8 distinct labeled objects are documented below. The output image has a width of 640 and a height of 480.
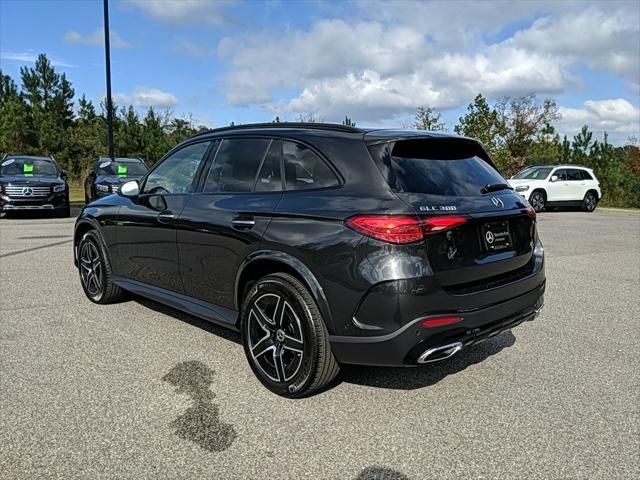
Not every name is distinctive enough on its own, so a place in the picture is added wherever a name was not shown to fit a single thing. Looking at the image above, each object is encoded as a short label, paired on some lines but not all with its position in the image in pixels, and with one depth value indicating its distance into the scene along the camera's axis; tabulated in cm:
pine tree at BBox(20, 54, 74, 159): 3528
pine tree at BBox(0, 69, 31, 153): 3088
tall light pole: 1840
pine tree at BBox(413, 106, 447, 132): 3396
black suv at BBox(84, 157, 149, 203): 1466
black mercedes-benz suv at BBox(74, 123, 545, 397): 295
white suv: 1947
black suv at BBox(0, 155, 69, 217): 1431
